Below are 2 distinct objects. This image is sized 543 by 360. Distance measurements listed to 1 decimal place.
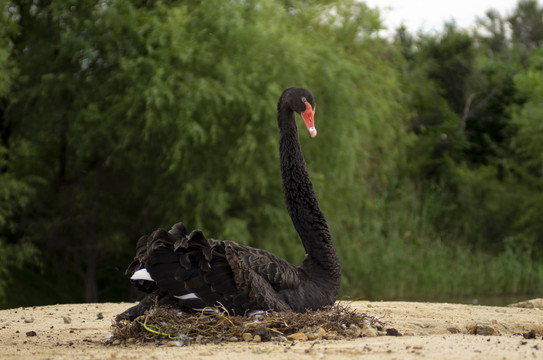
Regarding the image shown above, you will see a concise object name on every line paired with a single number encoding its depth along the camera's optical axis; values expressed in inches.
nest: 395.5
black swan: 397.1
